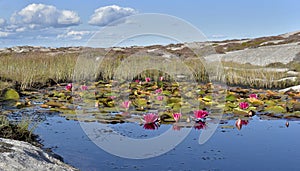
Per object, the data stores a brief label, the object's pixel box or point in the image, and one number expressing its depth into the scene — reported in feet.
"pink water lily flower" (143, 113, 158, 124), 14.82
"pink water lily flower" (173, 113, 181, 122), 14.53
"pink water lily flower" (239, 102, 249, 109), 17.29
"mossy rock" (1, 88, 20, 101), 21.39
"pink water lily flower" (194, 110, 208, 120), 14.82
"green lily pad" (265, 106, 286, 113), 17.44
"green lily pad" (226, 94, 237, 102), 20.35
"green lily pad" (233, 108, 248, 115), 16.95
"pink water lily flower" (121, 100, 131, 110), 17.24
